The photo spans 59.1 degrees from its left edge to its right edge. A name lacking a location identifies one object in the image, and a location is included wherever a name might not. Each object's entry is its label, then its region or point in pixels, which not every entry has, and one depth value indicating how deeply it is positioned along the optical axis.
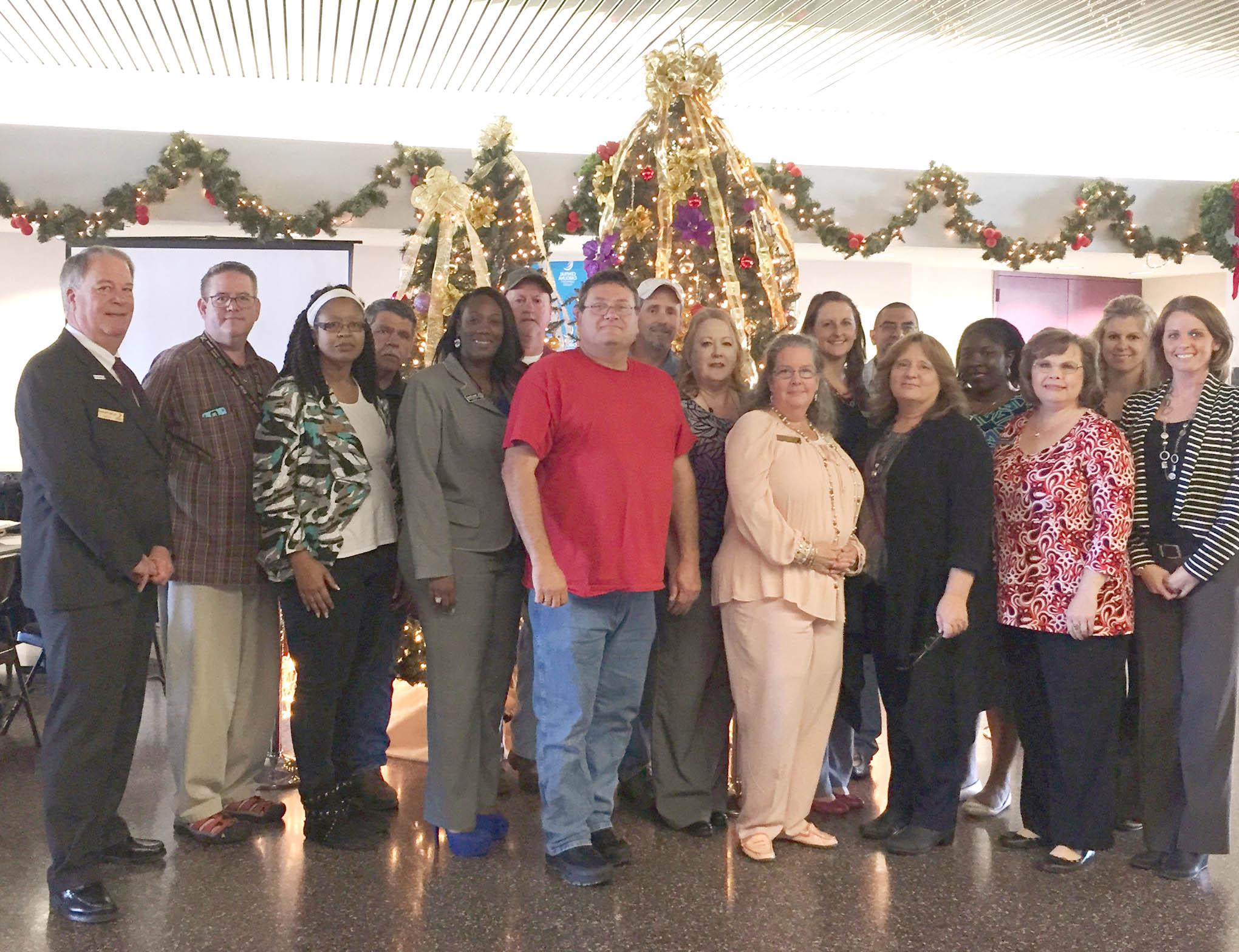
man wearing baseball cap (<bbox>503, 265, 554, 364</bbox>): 3.80
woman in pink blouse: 3.10
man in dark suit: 2.70
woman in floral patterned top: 3.03
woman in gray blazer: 3.00
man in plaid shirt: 3.12
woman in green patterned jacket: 3.04
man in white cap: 3.78
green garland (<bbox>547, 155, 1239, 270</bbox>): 7.57
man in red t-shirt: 2.89
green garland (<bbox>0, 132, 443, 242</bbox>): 6.52
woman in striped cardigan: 3.04
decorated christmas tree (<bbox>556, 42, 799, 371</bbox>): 4.35
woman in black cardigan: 3.09
